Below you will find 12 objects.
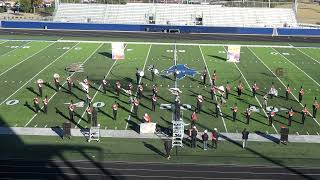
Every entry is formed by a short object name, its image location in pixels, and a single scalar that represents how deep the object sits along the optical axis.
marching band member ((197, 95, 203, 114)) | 24.21
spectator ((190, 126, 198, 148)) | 19.42
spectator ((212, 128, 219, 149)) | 19.36
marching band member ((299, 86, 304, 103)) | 26.14
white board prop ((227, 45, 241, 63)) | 36.47
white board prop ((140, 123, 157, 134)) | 21.25
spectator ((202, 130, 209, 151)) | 19.17
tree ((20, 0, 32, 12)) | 79.75
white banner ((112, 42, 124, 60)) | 36.66
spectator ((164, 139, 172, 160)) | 18.58
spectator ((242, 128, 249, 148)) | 19.56
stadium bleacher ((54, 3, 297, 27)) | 65.25
